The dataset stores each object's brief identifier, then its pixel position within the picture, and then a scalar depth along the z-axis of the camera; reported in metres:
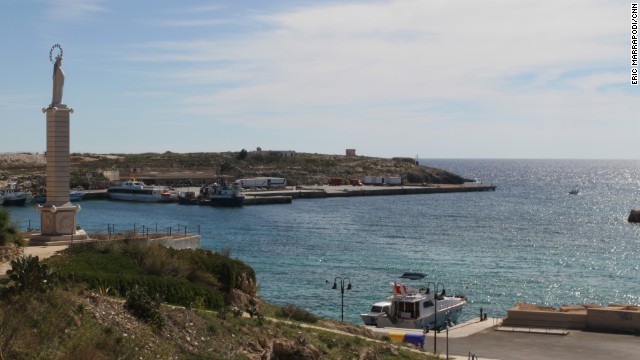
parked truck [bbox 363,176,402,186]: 167.56
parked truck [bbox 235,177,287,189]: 148.75
